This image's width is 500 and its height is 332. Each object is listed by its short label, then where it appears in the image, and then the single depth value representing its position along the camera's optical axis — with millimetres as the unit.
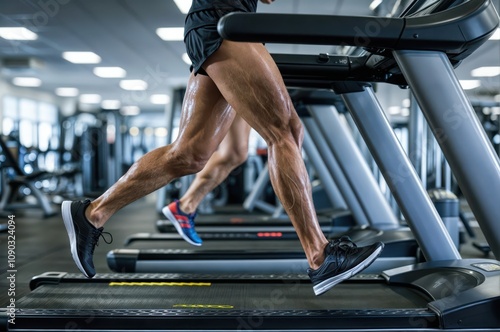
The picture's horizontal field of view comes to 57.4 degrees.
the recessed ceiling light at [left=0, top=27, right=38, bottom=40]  5889
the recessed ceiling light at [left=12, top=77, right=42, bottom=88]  10017
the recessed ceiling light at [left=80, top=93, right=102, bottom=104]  13133
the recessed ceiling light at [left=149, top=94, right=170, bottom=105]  13341
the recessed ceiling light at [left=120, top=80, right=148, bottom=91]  10802
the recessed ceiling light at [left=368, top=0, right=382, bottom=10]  4600
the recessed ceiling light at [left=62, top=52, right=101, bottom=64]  7716
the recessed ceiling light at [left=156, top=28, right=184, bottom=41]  6199
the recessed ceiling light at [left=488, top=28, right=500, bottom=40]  6463
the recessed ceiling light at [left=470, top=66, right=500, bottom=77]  8969
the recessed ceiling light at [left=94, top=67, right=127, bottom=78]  9155
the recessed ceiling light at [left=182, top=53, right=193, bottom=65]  8008
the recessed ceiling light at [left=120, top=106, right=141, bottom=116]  16070
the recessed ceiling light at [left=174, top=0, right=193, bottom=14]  4886
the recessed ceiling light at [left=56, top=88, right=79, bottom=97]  11875
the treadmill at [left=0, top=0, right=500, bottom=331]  1292
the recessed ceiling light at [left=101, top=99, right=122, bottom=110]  14414
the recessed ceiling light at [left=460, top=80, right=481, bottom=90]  10589
